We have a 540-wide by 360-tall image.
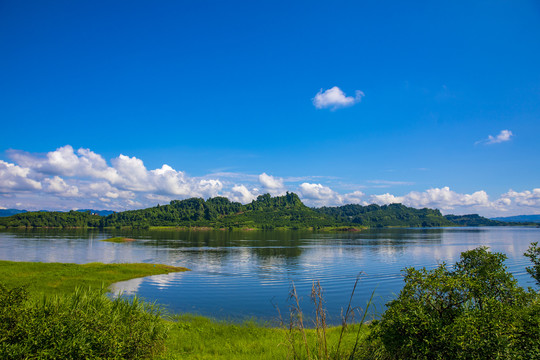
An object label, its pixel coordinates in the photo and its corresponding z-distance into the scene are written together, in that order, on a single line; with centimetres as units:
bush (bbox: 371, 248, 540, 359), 702
